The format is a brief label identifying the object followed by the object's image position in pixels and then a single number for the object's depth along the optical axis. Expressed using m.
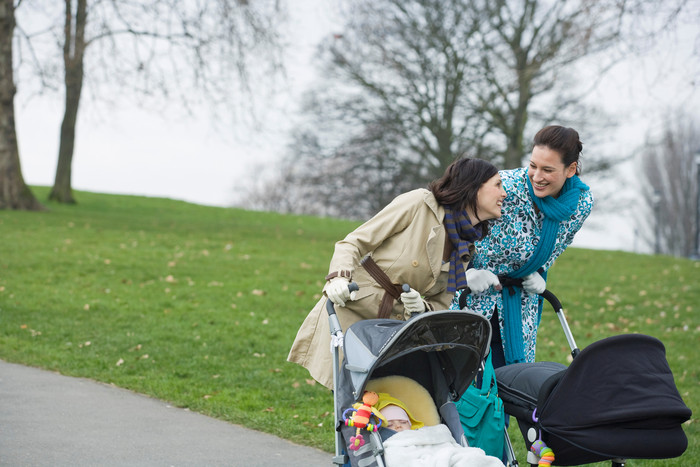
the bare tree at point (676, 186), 44.81
